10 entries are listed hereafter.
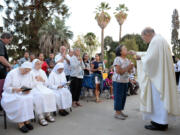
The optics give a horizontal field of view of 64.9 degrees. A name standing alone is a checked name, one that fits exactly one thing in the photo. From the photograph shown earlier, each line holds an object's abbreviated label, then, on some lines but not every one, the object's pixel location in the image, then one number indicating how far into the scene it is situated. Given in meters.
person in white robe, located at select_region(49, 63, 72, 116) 4.06
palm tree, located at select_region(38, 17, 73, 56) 17.29
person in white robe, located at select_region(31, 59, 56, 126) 3.51
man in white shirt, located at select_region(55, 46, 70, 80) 5.27
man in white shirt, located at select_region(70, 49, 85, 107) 4.94
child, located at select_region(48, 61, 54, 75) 6.30
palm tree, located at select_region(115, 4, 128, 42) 24.95
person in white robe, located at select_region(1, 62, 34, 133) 3.11
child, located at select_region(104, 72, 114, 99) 6.48
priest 2.88
